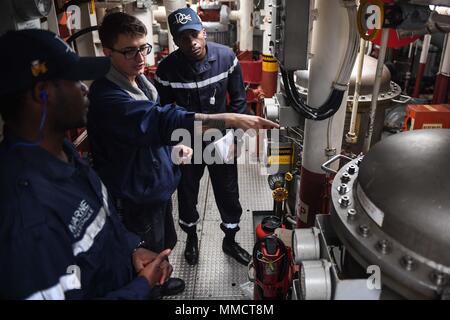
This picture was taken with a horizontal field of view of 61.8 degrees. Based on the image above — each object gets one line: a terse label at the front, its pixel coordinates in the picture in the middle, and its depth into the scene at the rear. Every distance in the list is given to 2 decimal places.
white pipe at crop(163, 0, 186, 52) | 3.67
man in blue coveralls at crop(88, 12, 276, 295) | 1.59
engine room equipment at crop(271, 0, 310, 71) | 1.56
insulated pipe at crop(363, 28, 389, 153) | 1.57
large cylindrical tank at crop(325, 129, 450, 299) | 0.95
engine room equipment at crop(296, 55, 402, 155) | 2.14
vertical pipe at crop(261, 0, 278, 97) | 3.94
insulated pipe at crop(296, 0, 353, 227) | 1.72
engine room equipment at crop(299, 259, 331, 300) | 1.06
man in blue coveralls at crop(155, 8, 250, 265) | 2.23
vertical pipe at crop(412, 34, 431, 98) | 4.05
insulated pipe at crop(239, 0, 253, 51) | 4.77
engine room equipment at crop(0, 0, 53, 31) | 1.40
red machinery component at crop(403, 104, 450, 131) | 2.00
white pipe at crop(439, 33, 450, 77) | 3.66
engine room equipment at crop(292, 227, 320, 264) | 1.23
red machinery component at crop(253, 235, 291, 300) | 1.71
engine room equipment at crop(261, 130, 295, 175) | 2.33
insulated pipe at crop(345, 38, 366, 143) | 1.85
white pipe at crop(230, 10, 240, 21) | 5.68
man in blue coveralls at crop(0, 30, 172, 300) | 0.91
